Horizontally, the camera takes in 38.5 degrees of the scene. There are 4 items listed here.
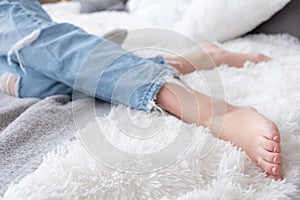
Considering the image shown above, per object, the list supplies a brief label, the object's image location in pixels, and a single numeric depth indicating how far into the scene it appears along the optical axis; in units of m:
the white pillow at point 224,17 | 1.07
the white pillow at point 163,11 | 1.31
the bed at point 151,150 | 0.53
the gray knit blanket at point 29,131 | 0.60
